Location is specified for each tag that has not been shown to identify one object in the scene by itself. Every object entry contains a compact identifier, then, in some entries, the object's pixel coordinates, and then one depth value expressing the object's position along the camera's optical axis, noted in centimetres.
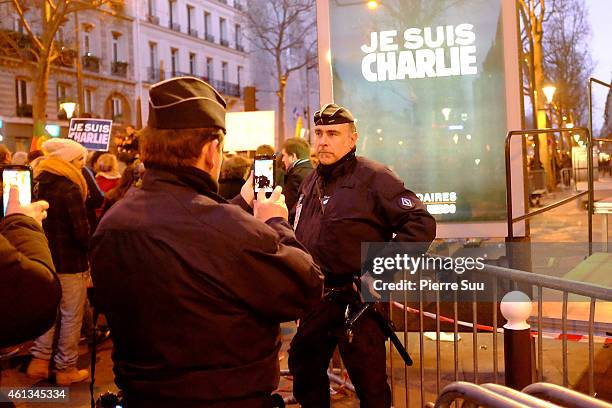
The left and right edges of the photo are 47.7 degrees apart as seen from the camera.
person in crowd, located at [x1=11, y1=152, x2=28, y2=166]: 933
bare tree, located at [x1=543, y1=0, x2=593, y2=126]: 4553
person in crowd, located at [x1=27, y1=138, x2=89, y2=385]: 620
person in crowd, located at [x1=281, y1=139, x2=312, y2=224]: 683
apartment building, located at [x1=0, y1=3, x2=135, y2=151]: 3678
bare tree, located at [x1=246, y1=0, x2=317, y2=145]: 3823
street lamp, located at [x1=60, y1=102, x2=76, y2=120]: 2321
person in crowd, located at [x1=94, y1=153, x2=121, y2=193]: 926
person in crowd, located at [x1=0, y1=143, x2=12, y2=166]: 757
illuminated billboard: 685
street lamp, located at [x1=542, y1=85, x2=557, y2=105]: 3017
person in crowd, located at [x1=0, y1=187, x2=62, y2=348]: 234
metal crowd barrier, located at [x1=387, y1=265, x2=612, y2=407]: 321
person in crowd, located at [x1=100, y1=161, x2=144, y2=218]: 829
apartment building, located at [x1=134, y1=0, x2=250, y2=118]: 4819
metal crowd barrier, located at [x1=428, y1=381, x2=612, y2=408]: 197
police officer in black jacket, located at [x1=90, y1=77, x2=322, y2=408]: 236
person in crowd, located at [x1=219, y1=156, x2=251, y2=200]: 763
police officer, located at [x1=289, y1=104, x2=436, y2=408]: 429
